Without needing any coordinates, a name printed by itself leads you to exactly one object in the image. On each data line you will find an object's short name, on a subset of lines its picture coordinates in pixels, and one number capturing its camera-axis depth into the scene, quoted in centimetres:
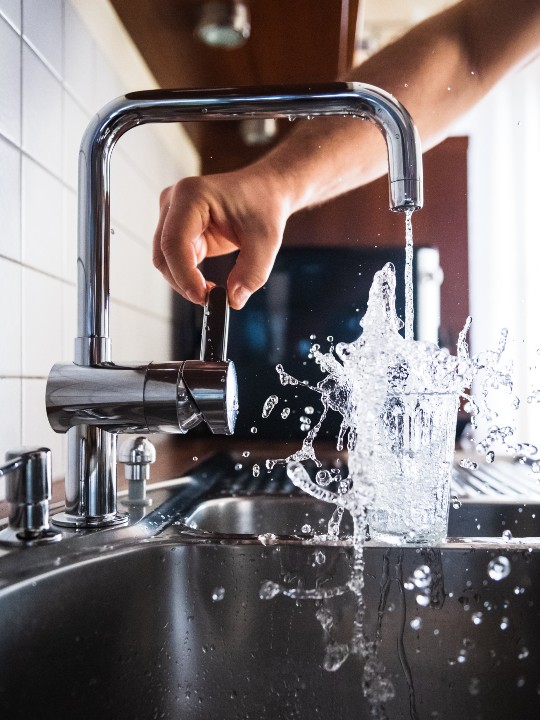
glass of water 60
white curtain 114
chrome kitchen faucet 55
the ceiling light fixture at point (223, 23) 106
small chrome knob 72
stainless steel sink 52
